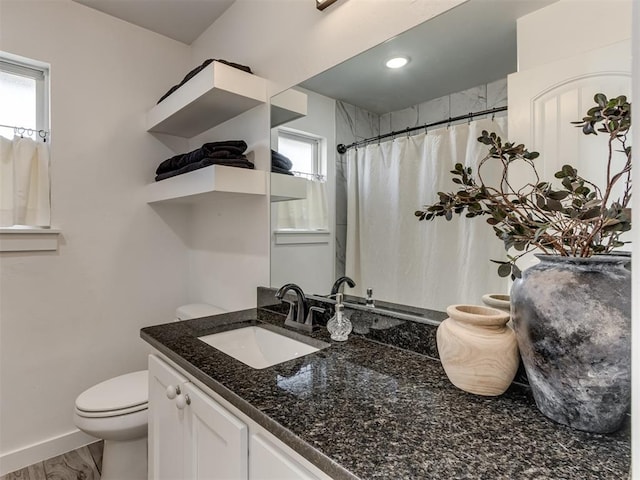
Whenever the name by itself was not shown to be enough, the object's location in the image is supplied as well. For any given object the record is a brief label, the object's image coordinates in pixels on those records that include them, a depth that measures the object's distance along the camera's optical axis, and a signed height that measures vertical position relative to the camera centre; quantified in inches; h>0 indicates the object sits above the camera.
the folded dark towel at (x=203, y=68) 62.1 +31.3
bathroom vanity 21.7 -14.3
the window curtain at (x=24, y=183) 66.1 +10.7
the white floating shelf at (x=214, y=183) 58.7 +9.9
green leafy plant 25.4 +2.9
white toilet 56.2 -30.8
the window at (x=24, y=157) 66.4 +15.9
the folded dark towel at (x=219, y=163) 60.8 +13.3
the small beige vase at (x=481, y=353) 28.9 -10.1
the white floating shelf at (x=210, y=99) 60.4 +26.1
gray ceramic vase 22.8 -7.2
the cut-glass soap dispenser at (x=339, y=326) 46.6 -12.5
